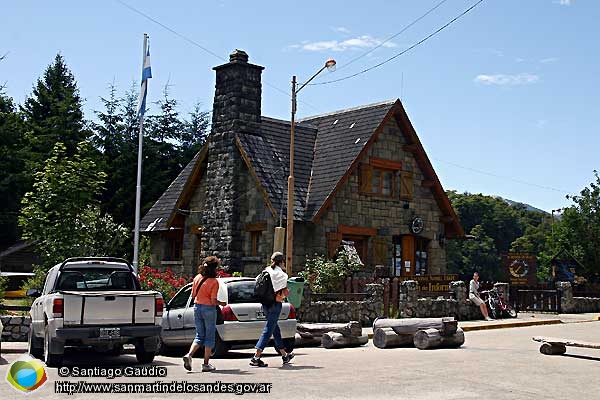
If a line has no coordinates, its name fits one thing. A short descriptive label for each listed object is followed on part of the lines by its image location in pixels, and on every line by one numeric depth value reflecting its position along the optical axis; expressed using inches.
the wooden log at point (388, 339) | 658.8
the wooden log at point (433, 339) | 646.5
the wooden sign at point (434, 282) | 1055.0
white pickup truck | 486.9
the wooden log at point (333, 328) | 658.8
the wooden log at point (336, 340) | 654.5
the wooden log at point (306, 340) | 674.8
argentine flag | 934.4
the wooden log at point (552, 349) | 600.4
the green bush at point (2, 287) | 827.3
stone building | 1090.1
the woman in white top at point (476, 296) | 1002.7
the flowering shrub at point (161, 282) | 869.2
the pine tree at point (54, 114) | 1978.3
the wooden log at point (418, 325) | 660.1
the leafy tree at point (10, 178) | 1840.7
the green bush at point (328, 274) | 925.8
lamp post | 871.7
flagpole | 844.9
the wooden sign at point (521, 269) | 1302.9
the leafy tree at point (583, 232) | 1642.5
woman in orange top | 481.7
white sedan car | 569.0
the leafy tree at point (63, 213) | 1037.8
